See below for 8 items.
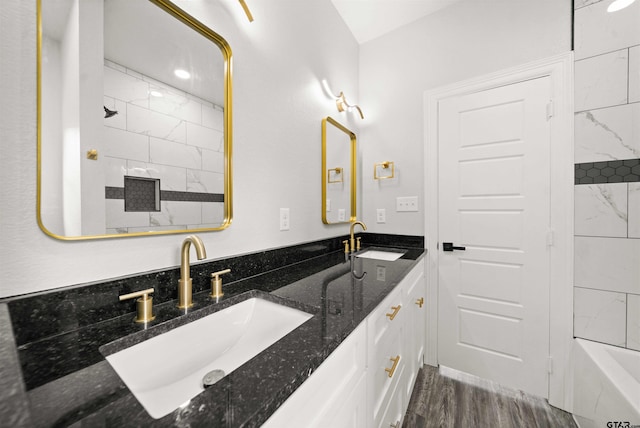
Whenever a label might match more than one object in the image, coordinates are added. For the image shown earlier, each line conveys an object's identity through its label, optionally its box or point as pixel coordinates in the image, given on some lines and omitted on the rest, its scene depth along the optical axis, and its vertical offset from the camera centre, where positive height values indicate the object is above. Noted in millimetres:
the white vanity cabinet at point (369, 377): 521 -483
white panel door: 1556 -139
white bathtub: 1065 -818
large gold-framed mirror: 626 +283
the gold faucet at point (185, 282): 761 -213
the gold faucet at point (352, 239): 1863 -200
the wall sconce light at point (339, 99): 1763 +828
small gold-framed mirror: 1711 +303
